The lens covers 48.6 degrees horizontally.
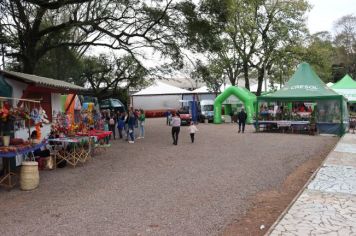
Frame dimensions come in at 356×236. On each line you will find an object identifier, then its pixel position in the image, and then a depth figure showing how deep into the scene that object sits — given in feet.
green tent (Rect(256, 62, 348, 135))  73.72
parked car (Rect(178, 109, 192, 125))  112.06
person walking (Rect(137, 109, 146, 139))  67.56
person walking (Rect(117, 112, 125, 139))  68.95
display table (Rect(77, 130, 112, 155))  43.37
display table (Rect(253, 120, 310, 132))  77.00
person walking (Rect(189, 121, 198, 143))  59.11
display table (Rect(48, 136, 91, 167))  37.78
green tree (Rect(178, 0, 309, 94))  130.00
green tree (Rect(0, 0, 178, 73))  58.65
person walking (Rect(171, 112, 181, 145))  57.28
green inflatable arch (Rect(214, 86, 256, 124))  107.96
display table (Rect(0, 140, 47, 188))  26.71
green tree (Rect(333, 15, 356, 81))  189.88
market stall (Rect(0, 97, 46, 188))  27.48
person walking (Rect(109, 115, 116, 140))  68.32
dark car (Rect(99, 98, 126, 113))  115.11
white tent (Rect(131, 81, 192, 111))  156.76
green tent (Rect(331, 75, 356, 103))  102.12
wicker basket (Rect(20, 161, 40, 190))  27.73
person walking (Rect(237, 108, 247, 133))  78.69
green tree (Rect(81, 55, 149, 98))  104.68
